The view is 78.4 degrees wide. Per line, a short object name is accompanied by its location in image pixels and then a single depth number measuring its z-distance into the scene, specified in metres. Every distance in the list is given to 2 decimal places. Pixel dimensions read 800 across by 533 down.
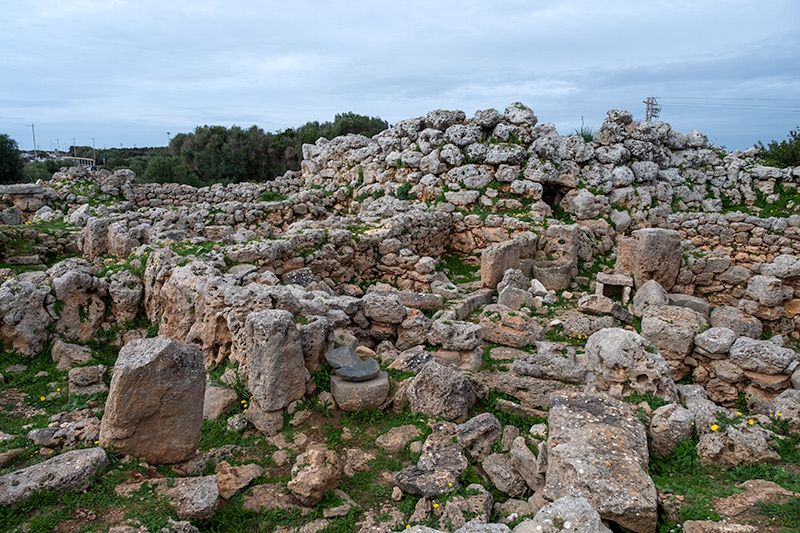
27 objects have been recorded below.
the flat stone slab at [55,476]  3.87
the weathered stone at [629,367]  5.90
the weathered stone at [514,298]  10.59
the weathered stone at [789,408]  5.05
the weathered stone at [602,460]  3.94
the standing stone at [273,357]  5.71
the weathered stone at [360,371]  6.18
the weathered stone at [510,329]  8.50
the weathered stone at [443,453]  5.05
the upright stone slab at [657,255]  11.31
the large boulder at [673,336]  7.62
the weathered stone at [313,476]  4.62
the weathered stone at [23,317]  7.41
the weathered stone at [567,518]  3.31
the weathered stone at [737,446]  4.54
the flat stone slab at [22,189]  14.87
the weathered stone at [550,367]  6.89
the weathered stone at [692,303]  10.46
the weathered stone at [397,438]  5.61
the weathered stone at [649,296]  10.10
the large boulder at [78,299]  8.10
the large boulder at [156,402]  4.48
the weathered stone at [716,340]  7.27
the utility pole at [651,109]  23.80
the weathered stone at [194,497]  4.07
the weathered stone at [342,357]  6.43
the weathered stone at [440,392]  5.93
